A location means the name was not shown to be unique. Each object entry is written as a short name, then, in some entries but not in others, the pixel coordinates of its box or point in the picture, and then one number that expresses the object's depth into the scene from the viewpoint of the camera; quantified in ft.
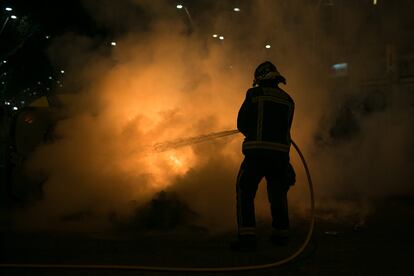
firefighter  16.17
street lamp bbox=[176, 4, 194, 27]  25.80
